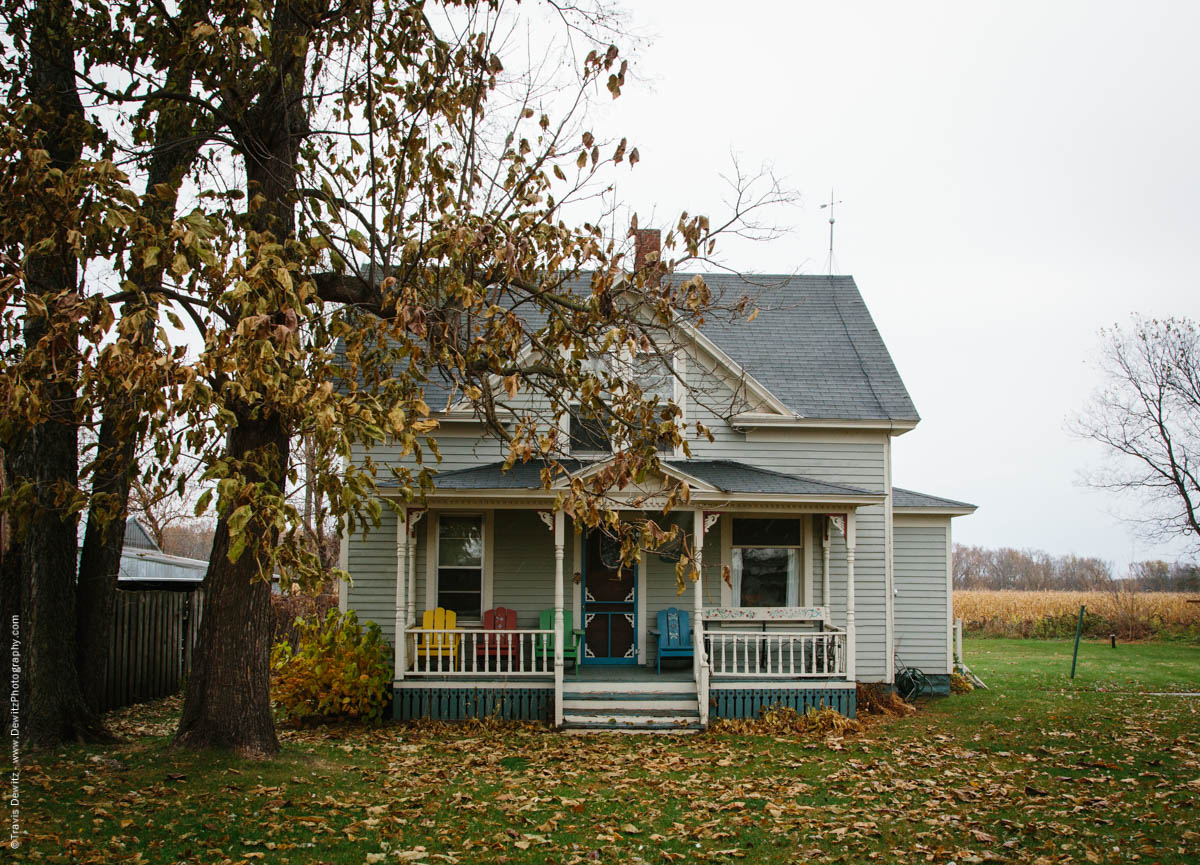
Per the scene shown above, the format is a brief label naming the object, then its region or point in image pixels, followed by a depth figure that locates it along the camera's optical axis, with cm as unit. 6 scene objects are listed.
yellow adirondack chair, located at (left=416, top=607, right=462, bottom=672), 1401
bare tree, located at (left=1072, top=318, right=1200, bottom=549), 2814
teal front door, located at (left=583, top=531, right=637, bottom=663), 1494
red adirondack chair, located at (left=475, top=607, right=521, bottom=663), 1442
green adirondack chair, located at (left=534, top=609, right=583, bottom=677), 1400
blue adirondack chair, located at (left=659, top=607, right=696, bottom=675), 1423
